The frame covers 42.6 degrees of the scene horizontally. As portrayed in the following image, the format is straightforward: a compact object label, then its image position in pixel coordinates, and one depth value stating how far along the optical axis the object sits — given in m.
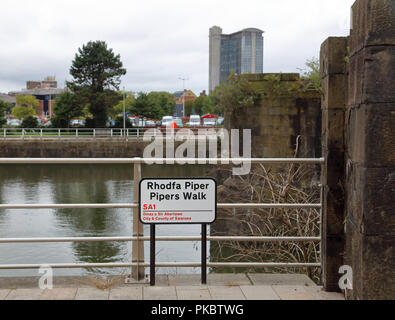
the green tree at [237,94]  13.30
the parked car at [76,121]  51.70
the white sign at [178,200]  4.16
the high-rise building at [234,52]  189.25
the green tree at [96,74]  47.67
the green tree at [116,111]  49.73
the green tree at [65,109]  46.73
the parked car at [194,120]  62.56
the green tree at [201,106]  94.34
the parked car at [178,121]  58.92
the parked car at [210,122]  53.85
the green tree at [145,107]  54.64
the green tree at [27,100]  91.31
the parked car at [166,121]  55.71
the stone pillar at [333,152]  4.07
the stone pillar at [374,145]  3.26
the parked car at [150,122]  60.10
